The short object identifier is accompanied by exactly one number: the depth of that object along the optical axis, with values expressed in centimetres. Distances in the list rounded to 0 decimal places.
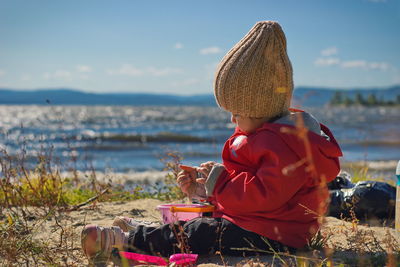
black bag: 392
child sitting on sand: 246
